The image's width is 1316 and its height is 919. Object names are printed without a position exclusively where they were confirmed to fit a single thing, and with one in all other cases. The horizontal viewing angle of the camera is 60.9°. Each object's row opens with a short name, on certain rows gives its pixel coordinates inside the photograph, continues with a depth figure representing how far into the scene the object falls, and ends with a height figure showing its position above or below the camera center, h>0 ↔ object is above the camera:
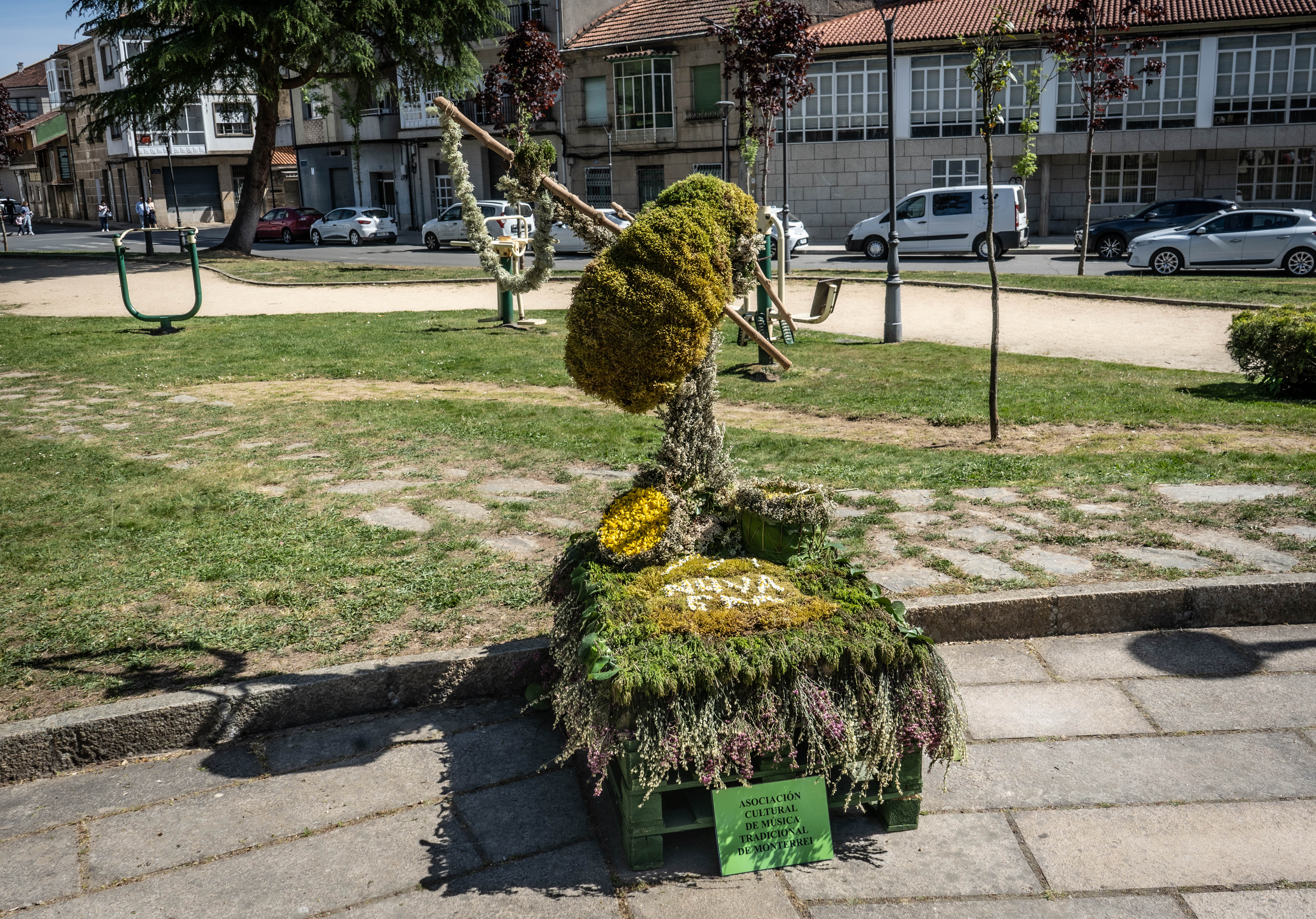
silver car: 21.58 -0.60
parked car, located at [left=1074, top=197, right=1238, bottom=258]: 26.38 -0.13
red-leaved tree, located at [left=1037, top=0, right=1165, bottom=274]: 19.67 +3.18
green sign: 3.46 -1.84
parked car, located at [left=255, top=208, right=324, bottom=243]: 41.06 +0.66
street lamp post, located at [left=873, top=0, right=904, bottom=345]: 14.04 -0.51
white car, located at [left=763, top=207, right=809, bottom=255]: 28.67 -0.23
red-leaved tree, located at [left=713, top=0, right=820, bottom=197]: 24.39 +3.86
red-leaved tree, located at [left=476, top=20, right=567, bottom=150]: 33.28 +4.87
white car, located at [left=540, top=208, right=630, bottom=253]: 31.16 -0.23
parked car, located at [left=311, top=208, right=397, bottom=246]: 38.75 +0.45
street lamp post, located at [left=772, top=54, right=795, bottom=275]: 23.85 +1.67
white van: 27.16 -0.04
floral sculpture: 3.47 -1.27
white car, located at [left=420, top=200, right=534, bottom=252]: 32.91 +0.31
